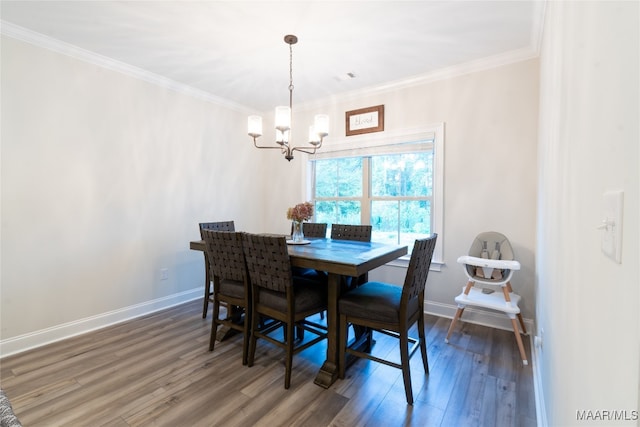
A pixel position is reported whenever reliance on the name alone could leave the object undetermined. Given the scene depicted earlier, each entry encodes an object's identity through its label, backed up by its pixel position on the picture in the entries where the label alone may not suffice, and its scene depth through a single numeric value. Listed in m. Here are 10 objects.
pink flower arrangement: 2.64
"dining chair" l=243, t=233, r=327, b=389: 2.02
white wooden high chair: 2.32
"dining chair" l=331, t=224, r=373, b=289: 3.08
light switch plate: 0.51
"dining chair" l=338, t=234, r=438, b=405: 1.83
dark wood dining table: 1.92
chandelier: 2.46
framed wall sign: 3.63
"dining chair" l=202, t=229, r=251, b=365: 2.27
